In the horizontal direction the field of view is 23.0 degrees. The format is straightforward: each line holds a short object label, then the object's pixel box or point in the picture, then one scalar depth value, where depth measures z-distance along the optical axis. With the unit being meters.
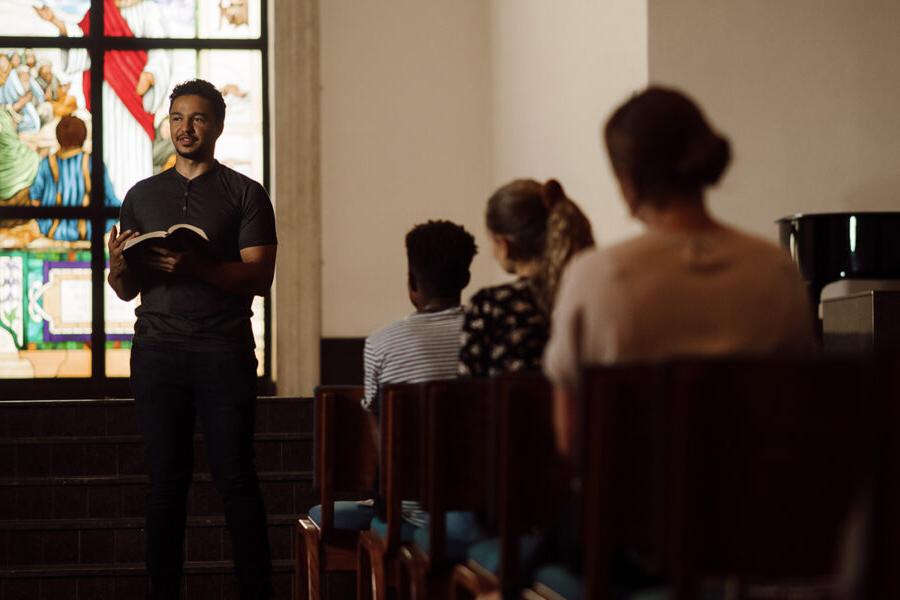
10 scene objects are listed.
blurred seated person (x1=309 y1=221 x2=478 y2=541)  5.83
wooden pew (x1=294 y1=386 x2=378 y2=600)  6.06
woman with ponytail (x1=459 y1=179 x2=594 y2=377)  4.80
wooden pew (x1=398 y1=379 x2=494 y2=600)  4.42
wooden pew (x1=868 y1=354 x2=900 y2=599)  2.64
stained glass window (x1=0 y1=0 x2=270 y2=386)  13.68
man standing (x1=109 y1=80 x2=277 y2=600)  6.42
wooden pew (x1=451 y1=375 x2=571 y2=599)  3.73
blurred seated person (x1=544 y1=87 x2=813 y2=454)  3.30
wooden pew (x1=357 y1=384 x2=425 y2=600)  4.97
